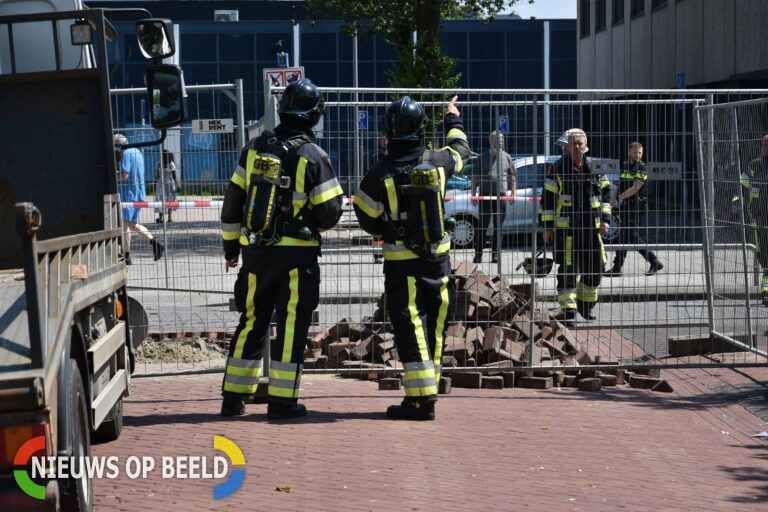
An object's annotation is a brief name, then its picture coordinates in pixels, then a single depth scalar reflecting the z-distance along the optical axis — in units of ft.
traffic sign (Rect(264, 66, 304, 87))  55.62
